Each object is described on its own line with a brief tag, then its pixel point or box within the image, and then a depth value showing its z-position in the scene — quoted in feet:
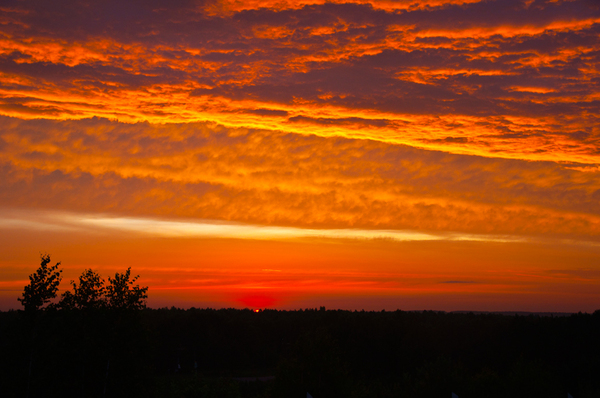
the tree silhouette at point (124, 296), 124.67
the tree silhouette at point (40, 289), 115.55
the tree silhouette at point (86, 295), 128.16
